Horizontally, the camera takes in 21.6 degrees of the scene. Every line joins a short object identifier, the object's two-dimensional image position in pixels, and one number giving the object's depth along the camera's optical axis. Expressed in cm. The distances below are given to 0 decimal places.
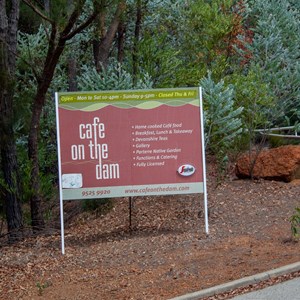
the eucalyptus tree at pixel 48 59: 1034
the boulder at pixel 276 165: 1348
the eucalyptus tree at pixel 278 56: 1448
